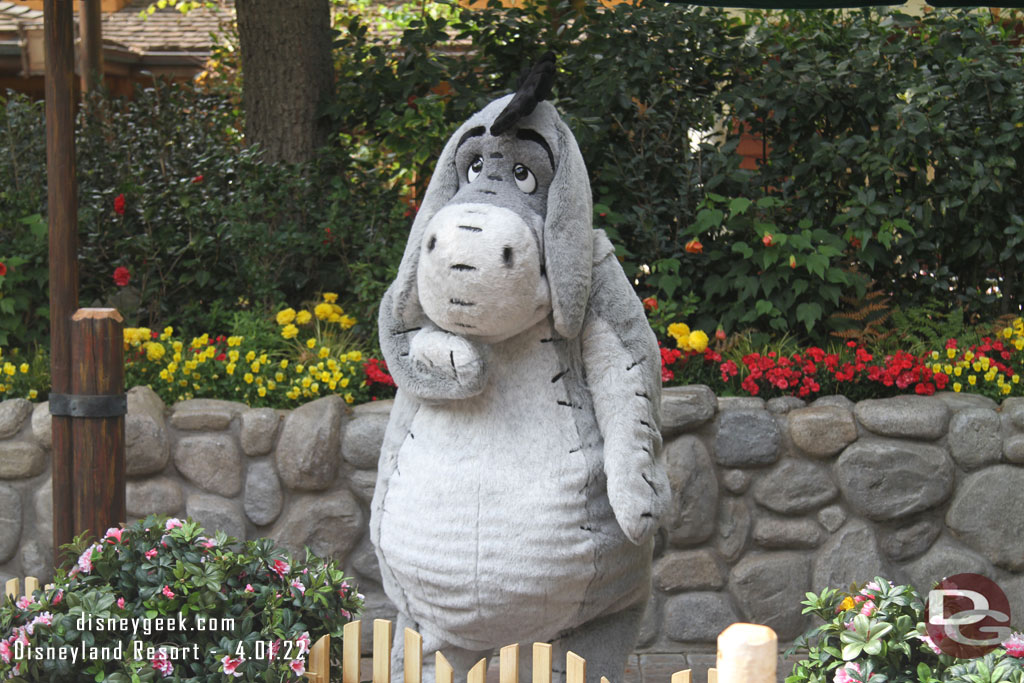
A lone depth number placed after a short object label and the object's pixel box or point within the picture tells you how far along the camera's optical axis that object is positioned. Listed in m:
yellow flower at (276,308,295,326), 4.67
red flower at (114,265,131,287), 4.93
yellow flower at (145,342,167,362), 4.43
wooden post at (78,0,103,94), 6.70
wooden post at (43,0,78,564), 3.40
